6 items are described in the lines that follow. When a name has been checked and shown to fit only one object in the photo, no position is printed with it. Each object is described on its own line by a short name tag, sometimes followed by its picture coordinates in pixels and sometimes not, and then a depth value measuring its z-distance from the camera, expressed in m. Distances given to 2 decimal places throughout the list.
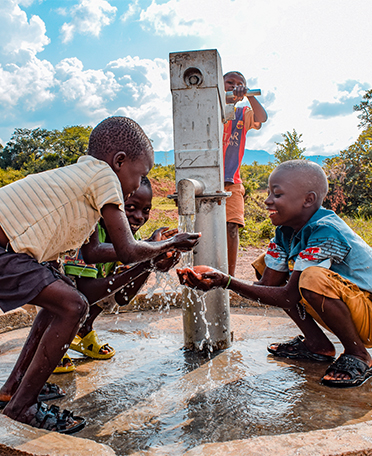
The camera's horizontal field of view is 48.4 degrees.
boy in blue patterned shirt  1.87
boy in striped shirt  1.47
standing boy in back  3.63
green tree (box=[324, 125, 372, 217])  9.97
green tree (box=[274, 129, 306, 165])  15.32
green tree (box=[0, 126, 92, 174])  33.28
